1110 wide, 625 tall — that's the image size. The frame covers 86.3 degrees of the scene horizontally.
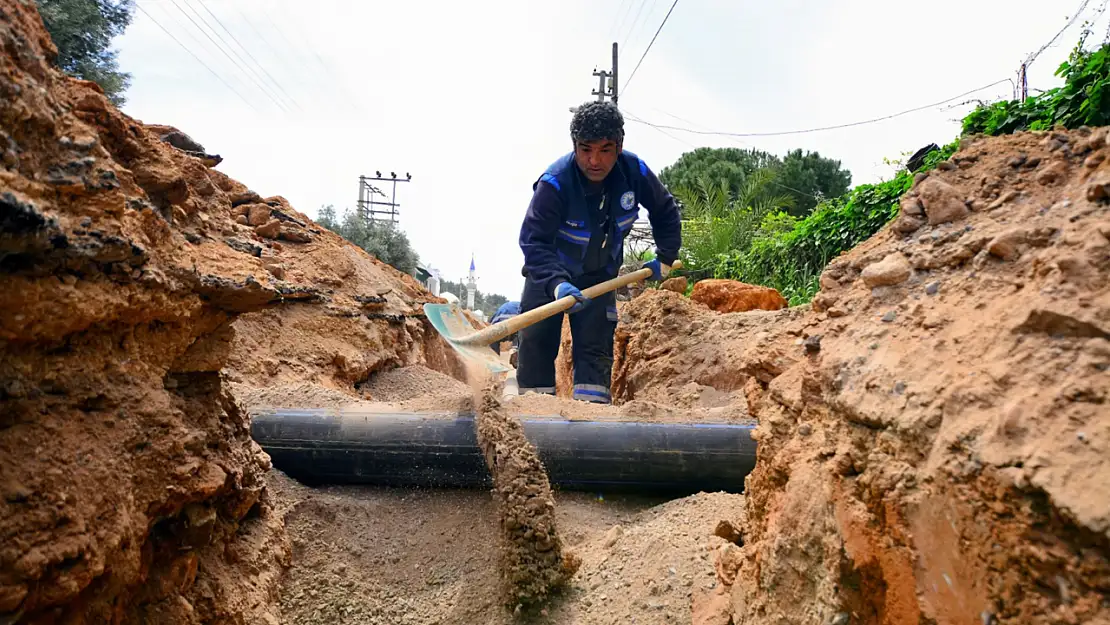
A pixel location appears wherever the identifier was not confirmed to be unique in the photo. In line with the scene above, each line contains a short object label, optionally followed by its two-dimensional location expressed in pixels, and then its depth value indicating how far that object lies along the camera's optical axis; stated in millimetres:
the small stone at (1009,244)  971
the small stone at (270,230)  5945
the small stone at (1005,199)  1113
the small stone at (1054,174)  1063
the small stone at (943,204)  1203
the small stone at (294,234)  6070
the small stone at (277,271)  4767
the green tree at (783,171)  20078
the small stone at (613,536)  2248
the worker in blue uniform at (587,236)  4066
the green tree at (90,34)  7977
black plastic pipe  2697
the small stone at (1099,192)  896
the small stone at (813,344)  1262
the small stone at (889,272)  1184
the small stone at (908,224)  1277
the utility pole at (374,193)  32969
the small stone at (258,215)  6102
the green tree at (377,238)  19641
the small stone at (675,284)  7579
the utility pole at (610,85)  17562
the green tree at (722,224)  10211
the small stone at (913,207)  1296
